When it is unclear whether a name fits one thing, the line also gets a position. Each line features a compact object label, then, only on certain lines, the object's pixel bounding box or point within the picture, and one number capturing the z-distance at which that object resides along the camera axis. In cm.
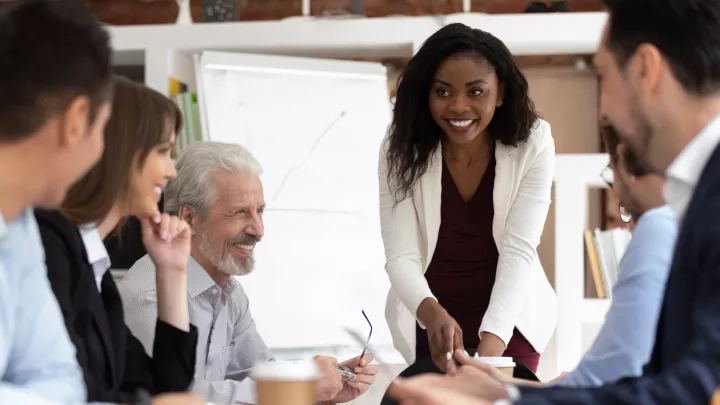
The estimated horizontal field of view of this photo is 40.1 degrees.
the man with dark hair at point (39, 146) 114
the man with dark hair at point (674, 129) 105
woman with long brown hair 150
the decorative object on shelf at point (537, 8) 368
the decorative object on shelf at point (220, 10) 380
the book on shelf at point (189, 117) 369
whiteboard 367
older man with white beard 199
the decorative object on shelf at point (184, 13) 380
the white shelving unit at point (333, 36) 362
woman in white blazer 247
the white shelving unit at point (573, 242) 352
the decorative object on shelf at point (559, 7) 368
